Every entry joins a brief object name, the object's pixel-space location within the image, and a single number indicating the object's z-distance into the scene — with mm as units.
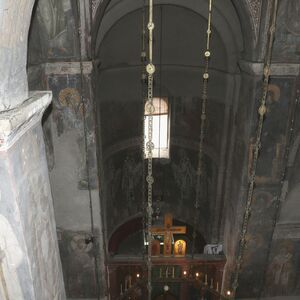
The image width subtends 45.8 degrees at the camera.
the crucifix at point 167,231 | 7541
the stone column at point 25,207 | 2557
